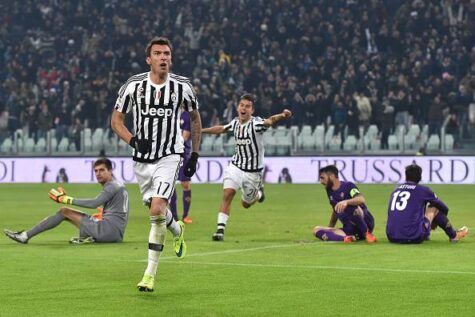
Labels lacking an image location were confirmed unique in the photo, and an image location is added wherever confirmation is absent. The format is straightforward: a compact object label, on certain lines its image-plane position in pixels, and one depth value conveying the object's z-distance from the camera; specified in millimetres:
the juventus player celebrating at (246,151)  16281
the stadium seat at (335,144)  34531
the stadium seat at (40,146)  37031
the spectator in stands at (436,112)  34141
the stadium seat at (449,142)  33250
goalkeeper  14117
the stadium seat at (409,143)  33875
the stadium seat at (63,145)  36906
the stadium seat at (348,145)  34469
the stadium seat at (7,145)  37031
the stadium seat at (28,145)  36969
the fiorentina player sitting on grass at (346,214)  14531
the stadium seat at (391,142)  34156
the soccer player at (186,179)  19094
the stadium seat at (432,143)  33594
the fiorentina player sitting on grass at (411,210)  13898
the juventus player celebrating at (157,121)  10383
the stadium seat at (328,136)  34688
